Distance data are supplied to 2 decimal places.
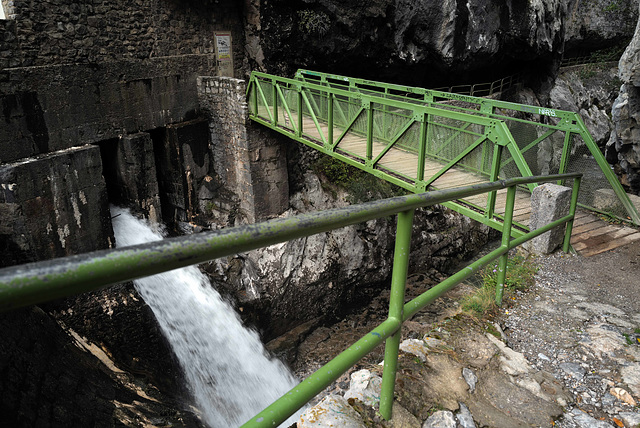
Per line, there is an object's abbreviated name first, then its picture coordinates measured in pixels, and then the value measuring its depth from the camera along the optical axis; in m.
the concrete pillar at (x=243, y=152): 8.56
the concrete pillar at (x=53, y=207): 6.05
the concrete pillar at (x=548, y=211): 3.55
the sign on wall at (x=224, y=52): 9.35
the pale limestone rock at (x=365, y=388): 1.74
